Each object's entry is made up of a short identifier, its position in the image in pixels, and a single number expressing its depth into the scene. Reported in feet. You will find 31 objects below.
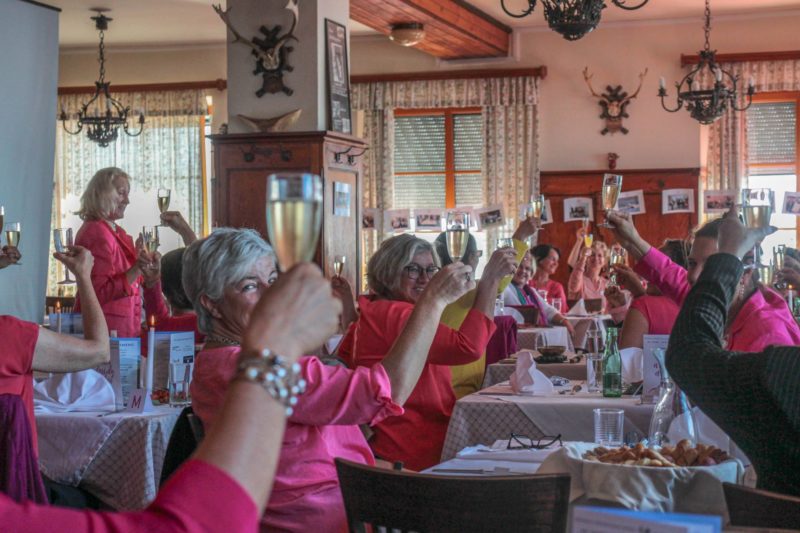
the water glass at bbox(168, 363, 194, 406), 13.58
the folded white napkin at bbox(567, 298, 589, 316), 33.73
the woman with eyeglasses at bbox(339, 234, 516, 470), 11.65
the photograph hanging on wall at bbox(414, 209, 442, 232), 43.70
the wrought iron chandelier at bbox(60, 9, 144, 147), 40.60
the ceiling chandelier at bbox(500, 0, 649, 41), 19.36
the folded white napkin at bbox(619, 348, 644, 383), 14.61
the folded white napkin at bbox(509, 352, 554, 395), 13.73
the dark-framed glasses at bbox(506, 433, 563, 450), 10.16
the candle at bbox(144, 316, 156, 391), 13.07
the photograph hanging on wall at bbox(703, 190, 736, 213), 40.24
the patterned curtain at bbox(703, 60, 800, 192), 40.75
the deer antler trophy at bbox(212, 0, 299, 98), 27.99
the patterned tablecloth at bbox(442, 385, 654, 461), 12.71
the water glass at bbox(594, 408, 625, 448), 10.15
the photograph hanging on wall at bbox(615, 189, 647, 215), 41.34
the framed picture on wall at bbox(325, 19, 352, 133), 28.60
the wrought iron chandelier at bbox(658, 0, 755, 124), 34.12
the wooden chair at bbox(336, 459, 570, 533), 6.66
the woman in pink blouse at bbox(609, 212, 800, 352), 11.02
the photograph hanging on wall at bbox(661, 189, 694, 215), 41.22
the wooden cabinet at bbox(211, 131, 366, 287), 27.99
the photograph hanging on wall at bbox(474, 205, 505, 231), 39.93
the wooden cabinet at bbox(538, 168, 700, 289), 41.47
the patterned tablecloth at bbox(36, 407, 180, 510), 12.45
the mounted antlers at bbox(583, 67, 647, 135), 42.09
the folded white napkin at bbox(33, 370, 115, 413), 13.42
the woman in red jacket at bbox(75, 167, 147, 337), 20.08
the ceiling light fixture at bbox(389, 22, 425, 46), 36.40
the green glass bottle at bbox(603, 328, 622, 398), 13.47
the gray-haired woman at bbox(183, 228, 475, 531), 7.40
